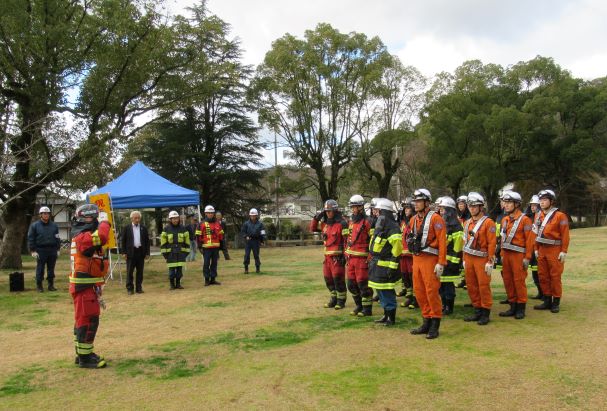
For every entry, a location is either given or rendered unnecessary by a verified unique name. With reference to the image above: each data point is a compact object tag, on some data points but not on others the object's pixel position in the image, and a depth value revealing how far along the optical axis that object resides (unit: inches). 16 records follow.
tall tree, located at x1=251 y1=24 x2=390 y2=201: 1222.9
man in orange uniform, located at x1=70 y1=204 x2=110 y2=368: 230.2
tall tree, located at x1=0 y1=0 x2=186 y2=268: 563.8
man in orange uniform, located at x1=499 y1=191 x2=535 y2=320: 307.0
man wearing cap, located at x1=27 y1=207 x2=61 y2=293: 481.1
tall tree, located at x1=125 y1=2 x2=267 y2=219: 1261.1
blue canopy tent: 545.6
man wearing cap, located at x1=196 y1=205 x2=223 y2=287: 513.7
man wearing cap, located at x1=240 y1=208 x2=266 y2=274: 594.5
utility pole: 1332.4
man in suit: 466.3
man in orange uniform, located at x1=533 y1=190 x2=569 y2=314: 323.9
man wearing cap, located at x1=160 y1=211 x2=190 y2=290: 492.7
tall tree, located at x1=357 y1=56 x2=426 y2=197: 1264.8
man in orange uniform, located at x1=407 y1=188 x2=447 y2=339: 263.9
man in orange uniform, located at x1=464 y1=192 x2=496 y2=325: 291.4
